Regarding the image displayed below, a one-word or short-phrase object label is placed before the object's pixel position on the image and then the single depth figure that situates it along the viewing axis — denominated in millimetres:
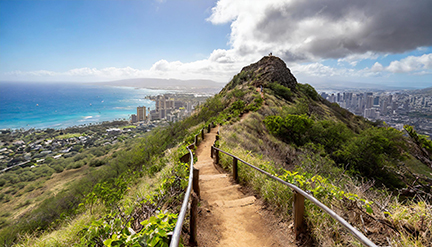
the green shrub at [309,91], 44781
